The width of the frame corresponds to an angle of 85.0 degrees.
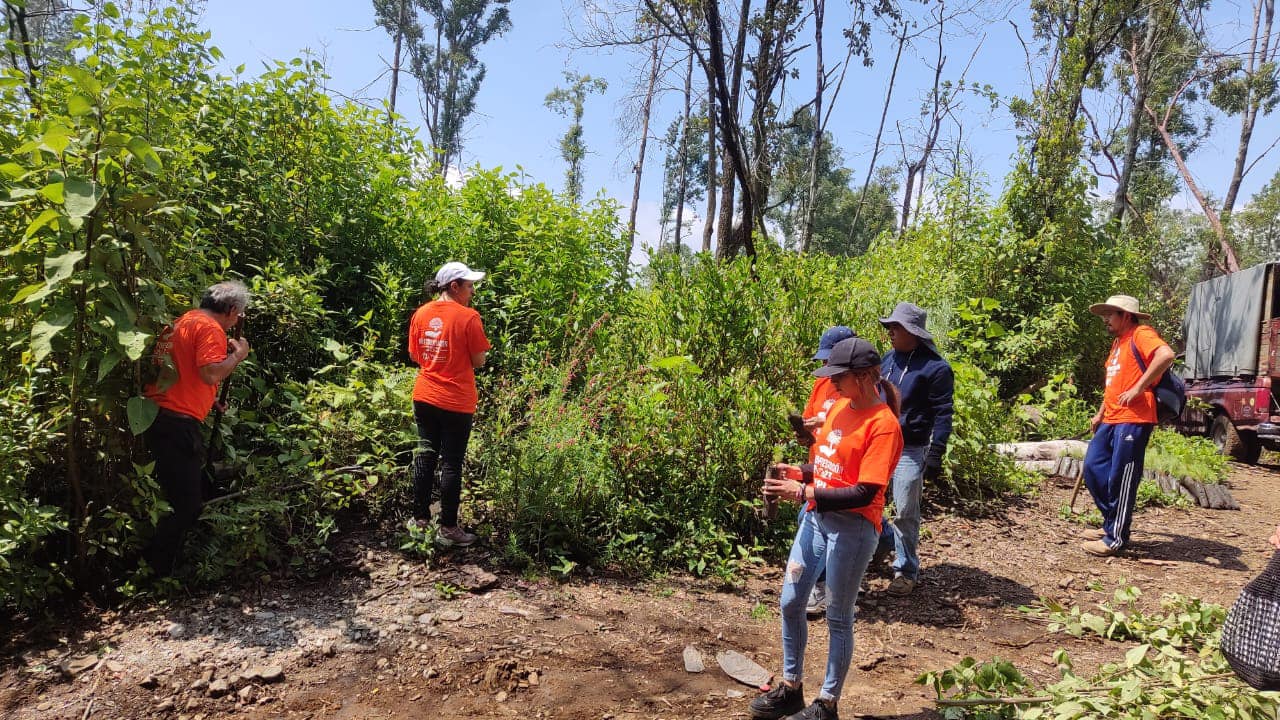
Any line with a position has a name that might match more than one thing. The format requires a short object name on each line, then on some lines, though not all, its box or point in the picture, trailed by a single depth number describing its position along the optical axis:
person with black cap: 2.74
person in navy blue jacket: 4.22
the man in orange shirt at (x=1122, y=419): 5.06
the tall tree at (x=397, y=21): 28.73
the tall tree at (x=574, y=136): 36.00
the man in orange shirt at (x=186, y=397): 3.47
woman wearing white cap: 4.25
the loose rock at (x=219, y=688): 2.93
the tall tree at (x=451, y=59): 34.50
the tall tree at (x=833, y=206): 36.06
